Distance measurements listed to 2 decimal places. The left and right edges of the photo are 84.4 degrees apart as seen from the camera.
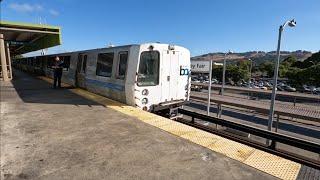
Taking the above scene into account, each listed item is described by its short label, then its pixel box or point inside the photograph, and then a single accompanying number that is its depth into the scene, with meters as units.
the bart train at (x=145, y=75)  5.50
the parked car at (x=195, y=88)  24.56
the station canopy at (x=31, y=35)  11.97
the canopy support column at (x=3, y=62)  12.73
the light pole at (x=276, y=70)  8.43
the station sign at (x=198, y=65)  7.82
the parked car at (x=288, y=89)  37.88
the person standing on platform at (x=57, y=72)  9.23
